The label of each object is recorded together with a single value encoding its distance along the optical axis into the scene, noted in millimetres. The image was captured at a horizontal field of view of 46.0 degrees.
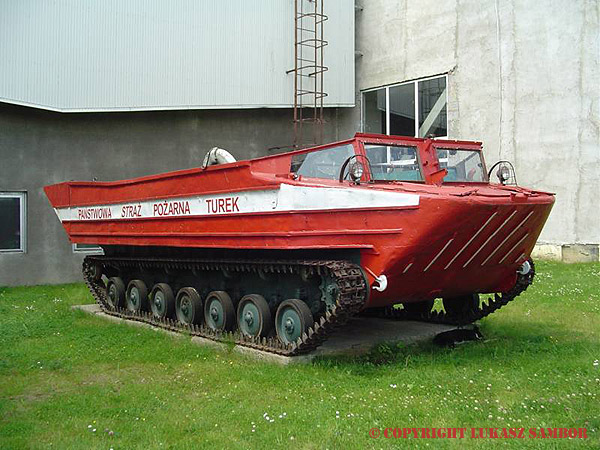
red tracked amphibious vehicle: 6891
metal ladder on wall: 17875
